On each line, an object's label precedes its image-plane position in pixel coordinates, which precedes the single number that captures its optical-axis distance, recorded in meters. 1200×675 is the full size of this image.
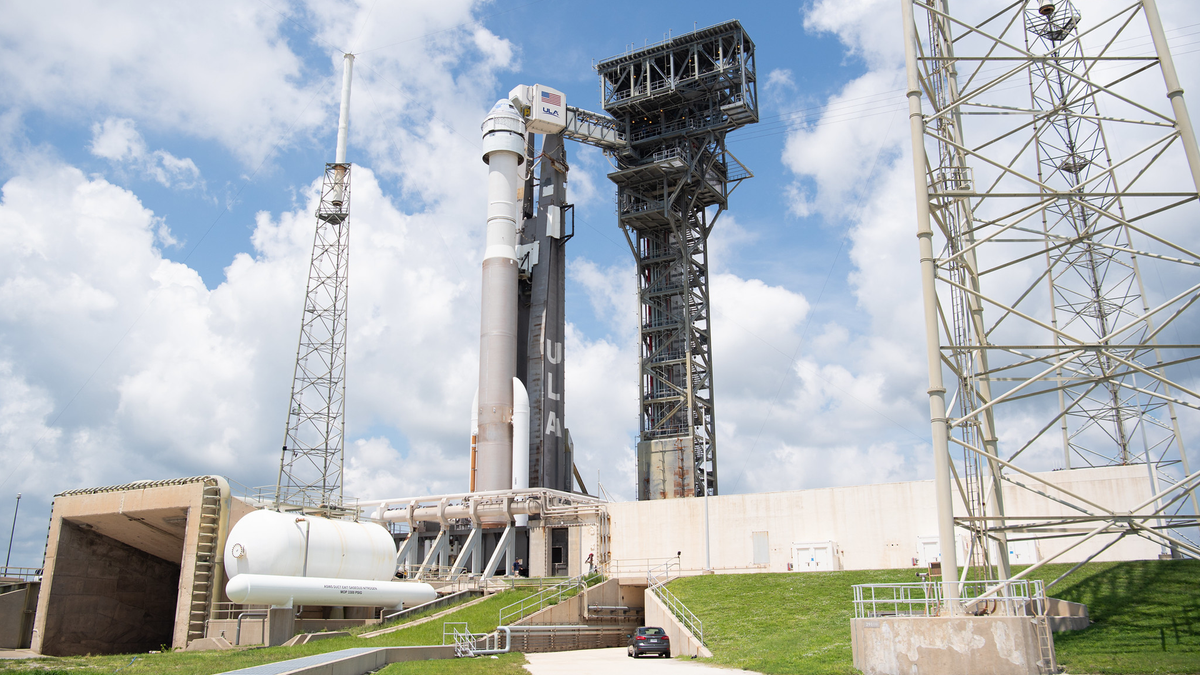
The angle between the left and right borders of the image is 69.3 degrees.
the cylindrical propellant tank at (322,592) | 29.75
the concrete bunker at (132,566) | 34.25
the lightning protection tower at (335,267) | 53.50
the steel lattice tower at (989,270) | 19.50
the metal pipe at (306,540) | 32.41
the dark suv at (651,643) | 27.75
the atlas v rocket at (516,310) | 51.66
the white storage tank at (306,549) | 31.03
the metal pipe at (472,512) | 46.08
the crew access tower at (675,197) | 56.19
